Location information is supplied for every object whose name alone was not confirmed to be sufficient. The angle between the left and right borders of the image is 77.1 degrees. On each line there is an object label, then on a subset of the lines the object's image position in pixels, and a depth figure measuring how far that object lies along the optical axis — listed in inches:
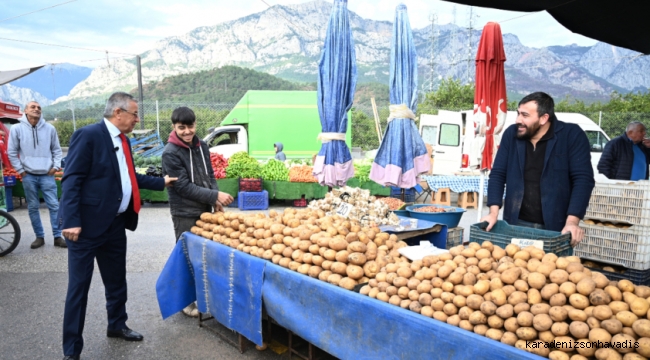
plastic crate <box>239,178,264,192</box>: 410.6
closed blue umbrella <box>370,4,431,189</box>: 232.7
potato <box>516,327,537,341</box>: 74.2
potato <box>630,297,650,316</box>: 72.7
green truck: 627.5
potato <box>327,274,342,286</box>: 108.3
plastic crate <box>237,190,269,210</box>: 408.8
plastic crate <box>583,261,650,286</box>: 152.6
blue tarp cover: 83.0
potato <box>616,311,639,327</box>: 71.4
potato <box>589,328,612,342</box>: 69.2
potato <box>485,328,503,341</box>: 77.3
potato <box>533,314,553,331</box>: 73.9
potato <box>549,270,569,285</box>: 81.4
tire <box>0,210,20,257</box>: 245.8
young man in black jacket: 157.1
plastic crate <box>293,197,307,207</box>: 430.0
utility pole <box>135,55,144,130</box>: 758.1
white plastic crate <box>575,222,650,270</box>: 151.6
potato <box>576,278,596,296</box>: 76.5
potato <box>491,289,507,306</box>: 81.7
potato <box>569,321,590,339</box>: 70.9
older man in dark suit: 127.5
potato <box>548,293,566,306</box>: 77.3
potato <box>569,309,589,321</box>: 73.5
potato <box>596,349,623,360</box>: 66.8
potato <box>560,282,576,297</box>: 78.1
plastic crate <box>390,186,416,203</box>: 278.5
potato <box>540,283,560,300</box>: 79.7
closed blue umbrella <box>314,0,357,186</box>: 228.8
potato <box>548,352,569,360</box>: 69.5
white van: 540.7
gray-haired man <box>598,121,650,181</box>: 250.2
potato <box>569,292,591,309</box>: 75.3
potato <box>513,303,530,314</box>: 78.7
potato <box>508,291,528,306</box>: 80.7
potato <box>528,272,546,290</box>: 82.5
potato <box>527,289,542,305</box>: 80.3
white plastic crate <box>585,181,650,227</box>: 154.7
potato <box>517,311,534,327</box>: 75.5
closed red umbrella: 219.1
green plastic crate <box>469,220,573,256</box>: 117.3
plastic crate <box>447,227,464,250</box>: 206.2
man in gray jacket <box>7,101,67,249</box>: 254.5
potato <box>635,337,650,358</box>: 65.1
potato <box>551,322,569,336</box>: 72.9
